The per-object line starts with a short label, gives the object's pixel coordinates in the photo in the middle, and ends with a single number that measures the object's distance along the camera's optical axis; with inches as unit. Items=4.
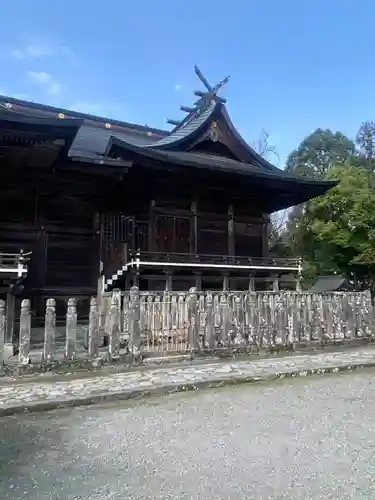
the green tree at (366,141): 1606.8
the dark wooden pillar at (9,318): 366.6
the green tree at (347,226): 797.9
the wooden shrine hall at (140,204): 447.8
